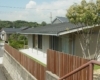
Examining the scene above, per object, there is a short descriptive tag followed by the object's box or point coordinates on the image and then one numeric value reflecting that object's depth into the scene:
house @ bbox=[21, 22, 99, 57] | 14.52
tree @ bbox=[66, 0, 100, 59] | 11.12
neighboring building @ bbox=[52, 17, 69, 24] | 38.67
